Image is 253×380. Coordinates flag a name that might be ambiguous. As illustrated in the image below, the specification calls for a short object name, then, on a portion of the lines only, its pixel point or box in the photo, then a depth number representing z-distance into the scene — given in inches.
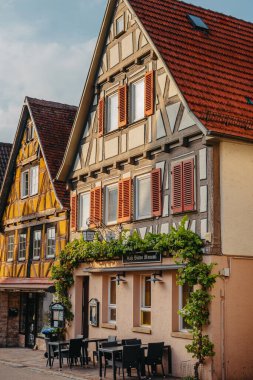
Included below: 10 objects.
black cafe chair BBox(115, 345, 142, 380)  593.6
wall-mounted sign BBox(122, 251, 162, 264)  660.1
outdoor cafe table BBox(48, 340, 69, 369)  698.2
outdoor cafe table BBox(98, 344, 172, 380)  597.9
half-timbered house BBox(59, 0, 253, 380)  600.4
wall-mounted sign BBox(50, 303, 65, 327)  832.3
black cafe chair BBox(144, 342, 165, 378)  615.5
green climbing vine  580.7
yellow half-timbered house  943.0
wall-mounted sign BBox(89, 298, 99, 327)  780.0
